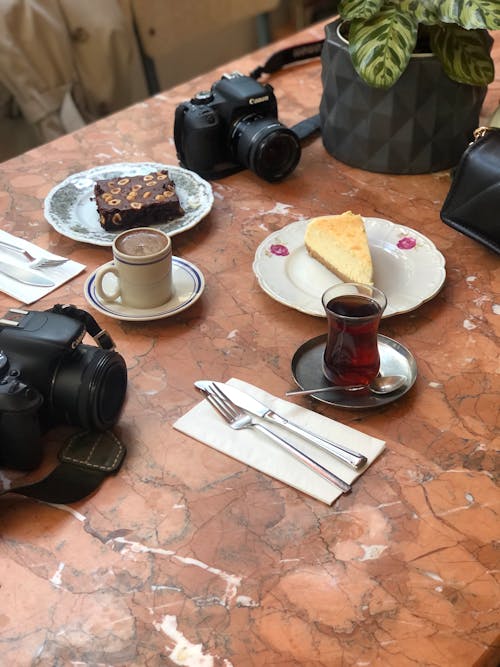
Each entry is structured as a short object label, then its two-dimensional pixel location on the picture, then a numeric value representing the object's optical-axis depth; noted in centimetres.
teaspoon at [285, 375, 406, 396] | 95
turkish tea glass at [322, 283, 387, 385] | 93
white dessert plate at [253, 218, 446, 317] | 110
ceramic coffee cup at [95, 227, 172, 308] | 106
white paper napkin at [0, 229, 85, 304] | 115
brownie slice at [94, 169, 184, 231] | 125
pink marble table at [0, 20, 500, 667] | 71
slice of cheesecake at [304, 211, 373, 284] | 114
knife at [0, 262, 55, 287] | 117
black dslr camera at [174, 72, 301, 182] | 136
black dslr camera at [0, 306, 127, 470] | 86
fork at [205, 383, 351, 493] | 85
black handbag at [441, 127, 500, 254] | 117
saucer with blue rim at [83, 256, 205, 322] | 108
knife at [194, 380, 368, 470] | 86
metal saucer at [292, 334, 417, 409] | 94
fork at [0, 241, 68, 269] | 121
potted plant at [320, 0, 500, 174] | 121
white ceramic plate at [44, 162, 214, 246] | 125
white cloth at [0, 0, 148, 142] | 216
